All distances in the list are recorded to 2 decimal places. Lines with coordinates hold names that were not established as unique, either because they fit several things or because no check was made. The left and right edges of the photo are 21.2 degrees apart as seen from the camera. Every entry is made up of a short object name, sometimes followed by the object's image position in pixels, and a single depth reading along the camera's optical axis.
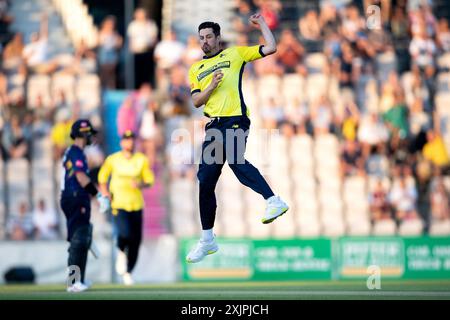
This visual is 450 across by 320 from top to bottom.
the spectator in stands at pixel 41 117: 24.08
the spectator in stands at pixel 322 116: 24.27
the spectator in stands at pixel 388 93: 24.42
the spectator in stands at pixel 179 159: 23.42
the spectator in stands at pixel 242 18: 25.80
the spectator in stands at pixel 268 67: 25.17
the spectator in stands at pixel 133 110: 23.56
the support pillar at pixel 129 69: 25.47
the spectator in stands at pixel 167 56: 24.50
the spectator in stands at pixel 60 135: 23.67
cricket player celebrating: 12.95
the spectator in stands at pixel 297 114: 24.27
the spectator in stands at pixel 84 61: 25.27
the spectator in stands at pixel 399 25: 25.92
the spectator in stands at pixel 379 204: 23.27
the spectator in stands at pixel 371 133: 23.98
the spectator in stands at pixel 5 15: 26.47
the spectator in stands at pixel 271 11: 25.06
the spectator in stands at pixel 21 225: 22.56
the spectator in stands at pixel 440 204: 23.25
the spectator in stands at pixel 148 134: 23.55
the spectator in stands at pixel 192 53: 24.34
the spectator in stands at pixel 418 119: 24.25
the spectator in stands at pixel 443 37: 25.78
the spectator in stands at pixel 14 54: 25.45
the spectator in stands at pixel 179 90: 24.19
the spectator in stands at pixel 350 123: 24.11
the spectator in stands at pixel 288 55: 25.34
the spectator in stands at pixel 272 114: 24.14
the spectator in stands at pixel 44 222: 22.61
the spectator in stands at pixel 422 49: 25.53
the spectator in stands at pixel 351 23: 25.64
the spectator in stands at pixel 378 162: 23.89
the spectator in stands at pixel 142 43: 24.97
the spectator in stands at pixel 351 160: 23.94
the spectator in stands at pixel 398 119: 24.09
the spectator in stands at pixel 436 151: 23.81
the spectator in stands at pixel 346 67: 25.20
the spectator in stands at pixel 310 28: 25.84
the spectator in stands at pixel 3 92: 24.38
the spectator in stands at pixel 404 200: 23.17
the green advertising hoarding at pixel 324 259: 22.25
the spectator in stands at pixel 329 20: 25.80
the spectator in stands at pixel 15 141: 23.84
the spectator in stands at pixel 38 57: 25.38
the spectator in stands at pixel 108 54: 25.17
